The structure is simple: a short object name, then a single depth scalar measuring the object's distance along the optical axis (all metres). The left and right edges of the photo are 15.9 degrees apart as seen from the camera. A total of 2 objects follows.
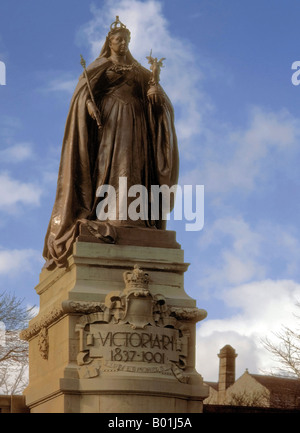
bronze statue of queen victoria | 19.03
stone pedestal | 17.11
